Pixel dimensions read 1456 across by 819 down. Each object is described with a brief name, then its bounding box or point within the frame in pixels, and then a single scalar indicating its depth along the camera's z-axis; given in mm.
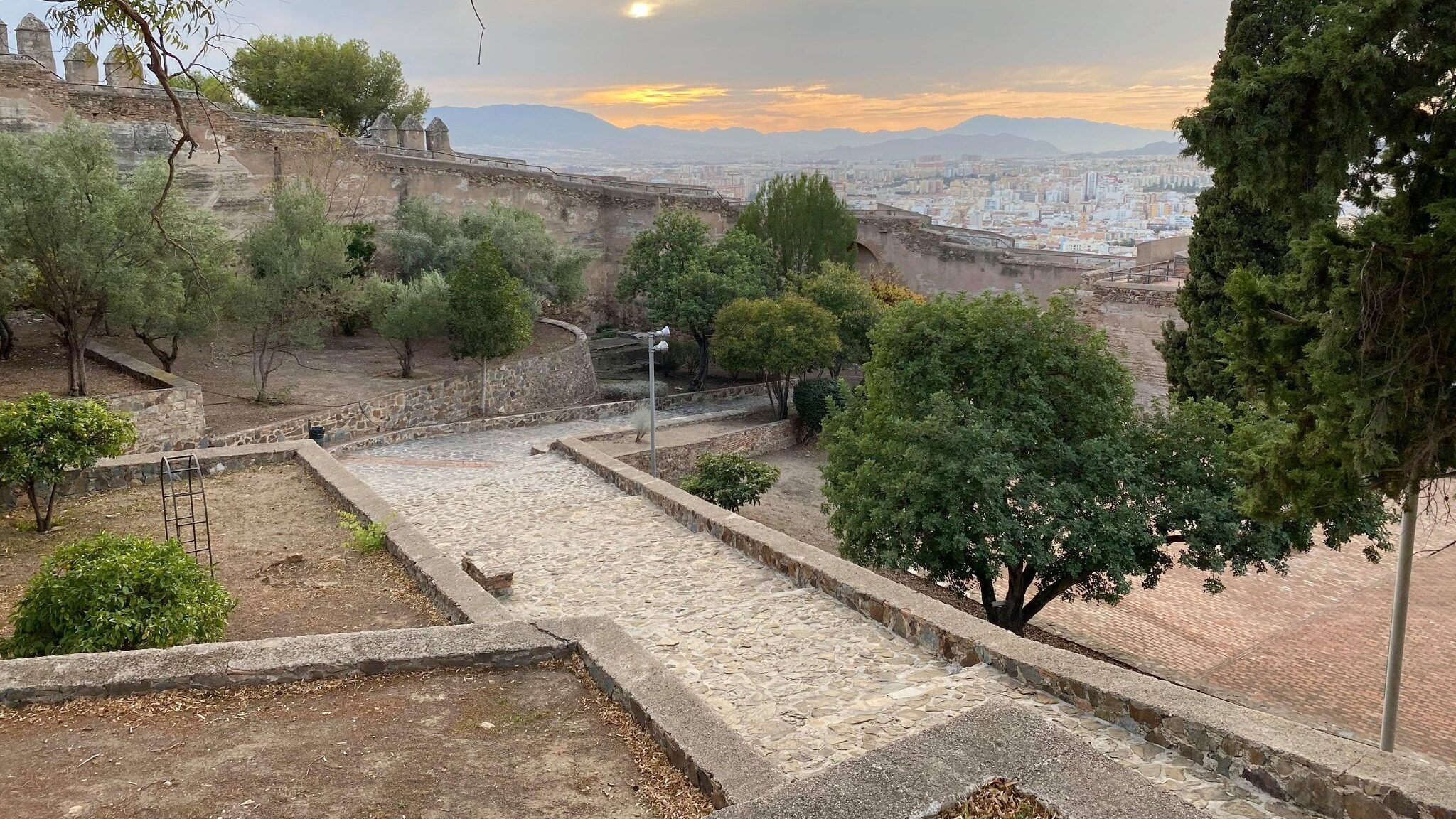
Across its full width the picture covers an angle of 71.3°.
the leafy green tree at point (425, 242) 29578
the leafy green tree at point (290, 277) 21094
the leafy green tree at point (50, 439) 9305
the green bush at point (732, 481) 17906
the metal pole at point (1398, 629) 7504
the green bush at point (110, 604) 6234
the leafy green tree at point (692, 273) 30797
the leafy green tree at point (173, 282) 17219
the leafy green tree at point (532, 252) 30109
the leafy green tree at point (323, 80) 39000
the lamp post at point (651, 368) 18469
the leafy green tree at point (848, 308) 29359
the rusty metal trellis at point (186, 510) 9266
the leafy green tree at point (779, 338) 27281
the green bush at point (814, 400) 27531
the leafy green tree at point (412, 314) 23625
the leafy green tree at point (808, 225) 34312
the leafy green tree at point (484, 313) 23328
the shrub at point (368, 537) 9594
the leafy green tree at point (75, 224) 15789
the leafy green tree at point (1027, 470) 10992
